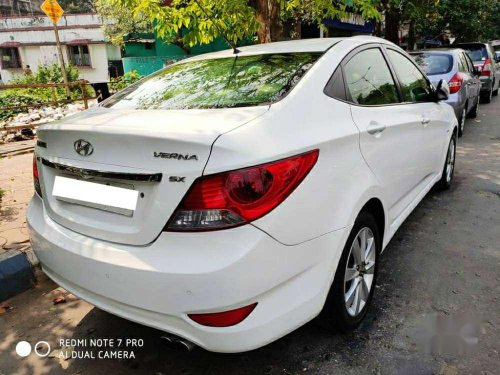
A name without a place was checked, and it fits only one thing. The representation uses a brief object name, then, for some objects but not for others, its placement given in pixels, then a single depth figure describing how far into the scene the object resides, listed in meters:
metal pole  9.79
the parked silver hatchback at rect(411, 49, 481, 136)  6.62
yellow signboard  9.62
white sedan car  1.62
